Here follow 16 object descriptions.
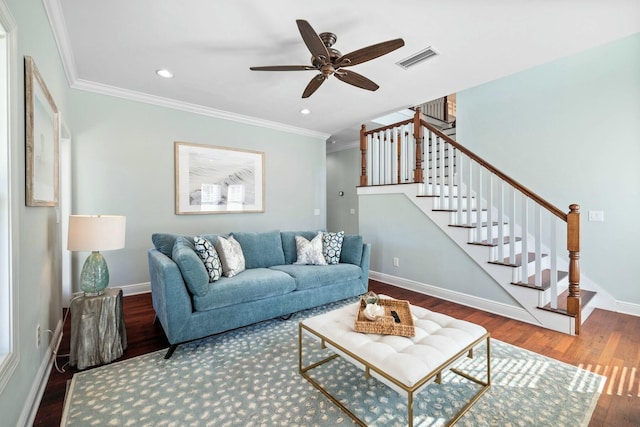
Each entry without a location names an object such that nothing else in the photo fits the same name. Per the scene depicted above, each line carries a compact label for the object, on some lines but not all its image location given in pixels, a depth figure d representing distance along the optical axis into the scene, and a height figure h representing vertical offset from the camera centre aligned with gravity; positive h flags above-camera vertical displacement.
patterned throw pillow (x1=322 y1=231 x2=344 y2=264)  3.32 -0.43
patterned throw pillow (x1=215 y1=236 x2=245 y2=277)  2.64 -0.44
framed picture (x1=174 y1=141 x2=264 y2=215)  3.89 +0.48
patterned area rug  1.52 -1.12
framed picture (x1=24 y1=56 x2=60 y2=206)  1.51 +0.46
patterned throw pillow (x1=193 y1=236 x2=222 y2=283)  2.46 -0.41
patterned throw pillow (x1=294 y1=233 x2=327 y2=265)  3.24 -0.47
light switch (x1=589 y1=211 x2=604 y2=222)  3.15 -0.06
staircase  2.59 -0.09
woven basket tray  1.61 -0.68
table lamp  1.95 -0.21
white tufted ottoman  1.30 -0.73
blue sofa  2.13 -0.66
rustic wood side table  1.96 -0.86
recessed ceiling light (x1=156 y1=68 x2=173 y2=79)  2.94 +1.48
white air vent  2.58 +1.48
